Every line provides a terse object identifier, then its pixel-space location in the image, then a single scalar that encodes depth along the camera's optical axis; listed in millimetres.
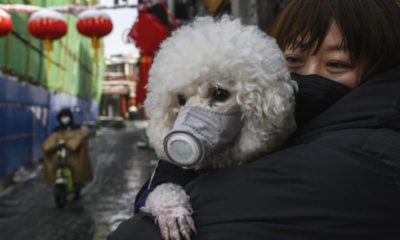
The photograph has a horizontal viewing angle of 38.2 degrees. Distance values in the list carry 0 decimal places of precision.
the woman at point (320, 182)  1211
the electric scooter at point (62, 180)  10720
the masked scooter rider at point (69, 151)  10992
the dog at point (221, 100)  1314
